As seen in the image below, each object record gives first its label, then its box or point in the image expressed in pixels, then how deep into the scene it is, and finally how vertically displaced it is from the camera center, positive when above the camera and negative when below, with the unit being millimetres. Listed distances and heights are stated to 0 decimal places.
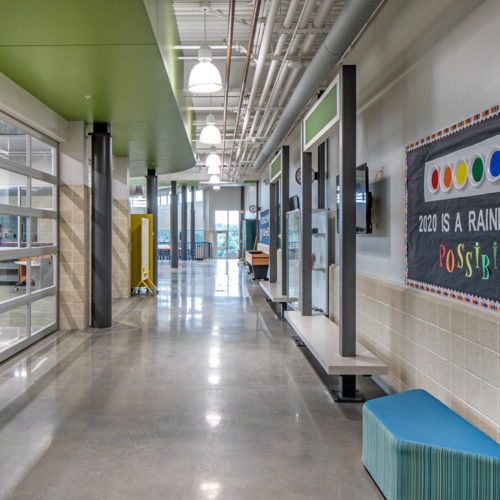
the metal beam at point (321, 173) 7629 +1091
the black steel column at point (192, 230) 25828 +546
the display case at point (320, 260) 6691 -303
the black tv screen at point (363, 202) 4855 +402
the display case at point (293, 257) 7199 -270
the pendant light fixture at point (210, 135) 7133 +1603
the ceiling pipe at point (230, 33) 4370 +2179
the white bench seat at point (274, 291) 7837 -927
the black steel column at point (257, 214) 20792 +1151
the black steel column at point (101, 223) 7480 +270
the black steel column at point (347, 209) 4129 +274
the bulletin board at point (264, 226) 17250 +540
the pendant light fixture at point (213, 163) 10148 +1681
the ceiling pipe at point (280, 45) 5104 +2572
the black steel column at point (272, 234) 9562 +119
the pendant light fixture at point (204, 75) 4914 +1731
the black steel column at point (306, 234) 5934 +74
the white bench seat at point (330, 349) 3885 -1032
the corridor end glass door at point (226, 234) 30359 +386
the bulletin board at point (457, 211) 2771 +199
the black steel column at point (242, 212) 25205 +1672
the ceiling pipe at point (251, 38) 4303 +2213
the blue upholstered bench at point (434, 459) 2307 -1108
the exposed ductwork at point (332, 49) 3800 +1874
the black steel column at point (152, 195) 13219 +1278
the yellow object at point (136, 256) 11438 -396
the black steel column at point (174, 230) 19922 +421
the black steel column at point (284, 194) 8006 +786
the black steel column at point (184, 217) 24672 +1185
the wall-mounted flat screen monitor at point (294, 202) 10405 +860
